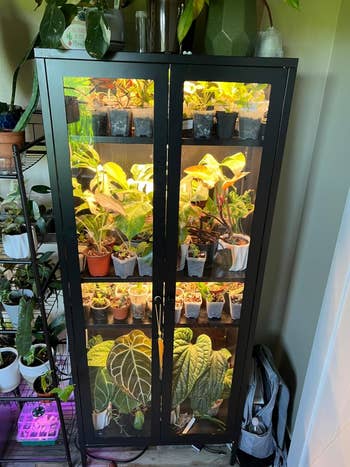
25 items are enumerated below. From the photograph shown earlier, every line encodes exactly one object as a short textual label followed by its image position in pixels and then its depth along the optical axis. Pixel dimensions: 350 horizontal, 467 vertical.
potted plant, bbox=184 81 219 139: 1.03
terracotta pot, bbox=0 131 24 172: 1.06
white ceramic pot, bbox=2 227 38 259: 1.16
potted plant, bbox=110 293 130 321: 1.31
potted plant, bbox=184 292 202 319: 1.32
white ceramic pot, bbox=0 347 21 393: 1.39
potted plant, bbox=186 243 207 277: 1.22
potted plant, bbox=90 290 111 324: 1.30
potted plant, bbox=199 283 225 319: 1.32
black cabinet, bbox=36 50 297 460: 0.98
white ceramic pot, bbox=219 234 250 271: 1.21
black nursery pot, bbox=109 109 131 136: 1.05
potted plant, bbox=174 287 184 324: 1.31
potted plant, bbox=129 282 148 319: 1.31
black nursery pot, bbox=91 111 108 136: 1.06
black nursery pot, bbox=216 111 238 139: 1.06
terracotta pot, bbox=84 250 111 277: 1.19
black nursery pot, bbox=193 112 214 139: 1.05
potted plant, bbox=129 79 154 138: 1.02
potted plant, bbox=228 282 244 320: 1.32
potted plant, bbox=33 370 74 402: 1.31
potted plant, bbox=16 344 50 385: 1.40
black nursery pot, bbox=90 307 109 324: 1.29
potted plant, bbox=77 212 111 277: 1.18
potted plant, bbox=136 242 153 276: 1.19
